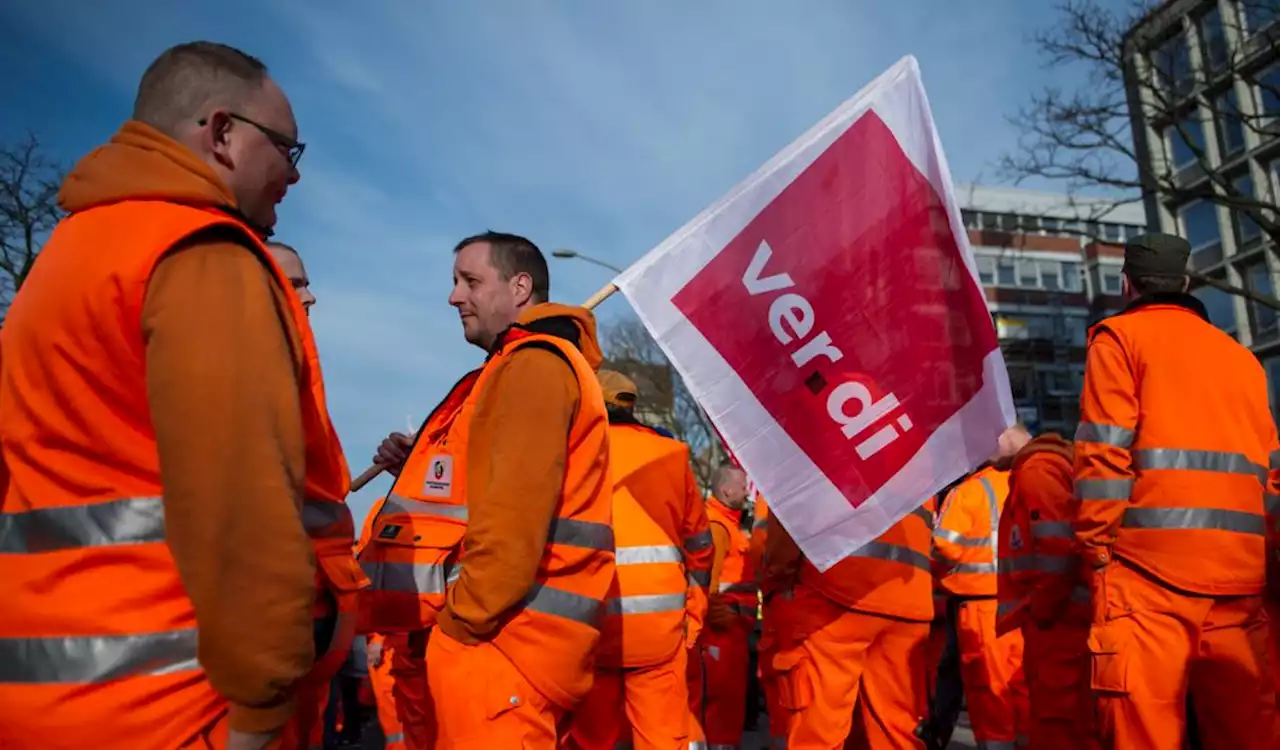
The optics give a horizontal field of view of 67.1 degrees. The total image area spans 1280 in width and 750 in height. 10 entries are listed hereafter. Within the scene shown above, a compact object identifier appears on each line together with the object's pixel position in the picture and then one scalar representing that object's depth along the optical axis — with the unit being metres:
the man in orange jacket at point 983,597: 6.09
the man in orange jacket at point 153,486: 1.63
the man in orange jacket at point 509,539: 2.75
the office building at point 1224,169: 25.33
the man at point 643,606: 4.17
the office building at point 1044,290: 49.84
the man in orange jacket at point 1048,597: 4.73
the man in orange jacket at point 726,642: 7.47
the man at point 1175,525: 3.54
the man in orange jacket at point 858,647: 4.32
